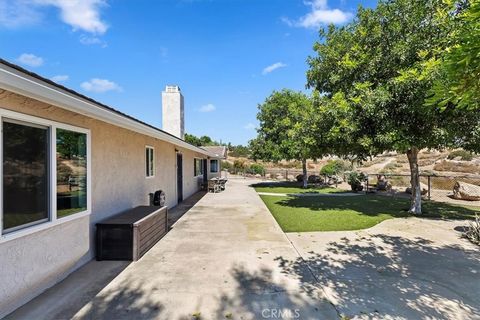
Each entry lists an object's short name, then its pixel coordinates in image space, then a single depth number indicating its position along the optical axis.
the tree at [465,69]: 2.09
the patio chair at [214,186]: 17.22
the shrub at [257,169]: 32.91
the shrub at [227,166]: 42.83
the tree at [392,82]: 7.79
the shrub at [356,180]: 17.06
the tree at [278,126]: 19.27
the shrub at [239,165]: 39.16
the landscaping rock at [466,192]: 12.27
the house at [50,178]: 3.01
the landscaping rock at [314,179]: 23.46
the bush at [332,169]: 23.00
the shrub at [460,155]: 28.21
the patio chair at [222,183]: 17.95
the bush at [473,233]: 6.04
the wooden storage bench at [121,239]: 4.95
